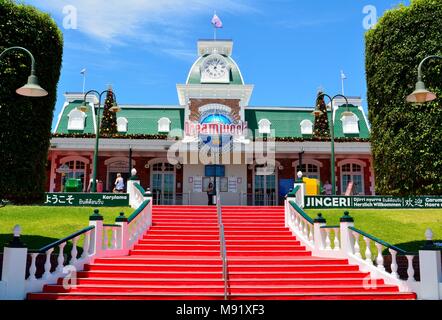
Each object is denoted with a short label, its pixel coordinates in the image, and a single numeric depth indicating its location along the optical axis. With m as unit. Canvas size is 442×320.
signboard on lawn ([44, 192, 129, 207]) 19.31
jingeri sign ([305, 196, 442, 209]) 19.64
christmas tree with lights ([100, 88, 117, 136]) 27.78
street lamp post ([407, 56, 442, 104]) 8.82
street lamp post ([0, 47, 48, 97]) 8.94
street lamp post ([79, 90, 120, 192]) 19.73
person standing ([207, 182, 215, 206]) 24.16
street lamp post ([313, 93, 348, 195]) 20.23
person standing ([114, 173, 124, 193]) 22.31
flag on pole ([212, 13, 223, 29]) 31.73
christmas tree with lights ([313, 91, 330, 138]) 28.30
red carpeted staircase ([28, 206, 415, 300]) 9.38
